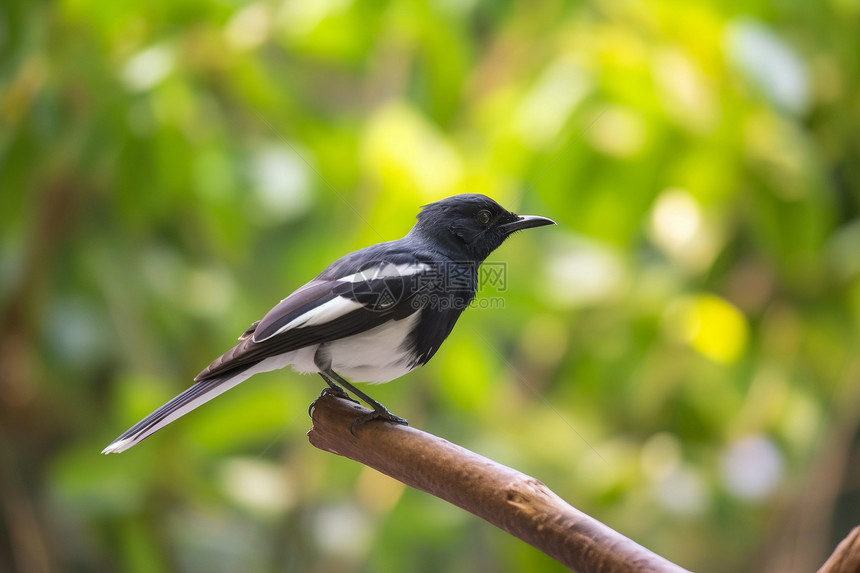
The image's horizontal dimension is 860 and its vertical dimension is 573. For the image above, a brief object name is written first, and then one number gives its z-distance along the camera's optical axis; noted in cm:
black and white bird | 450
